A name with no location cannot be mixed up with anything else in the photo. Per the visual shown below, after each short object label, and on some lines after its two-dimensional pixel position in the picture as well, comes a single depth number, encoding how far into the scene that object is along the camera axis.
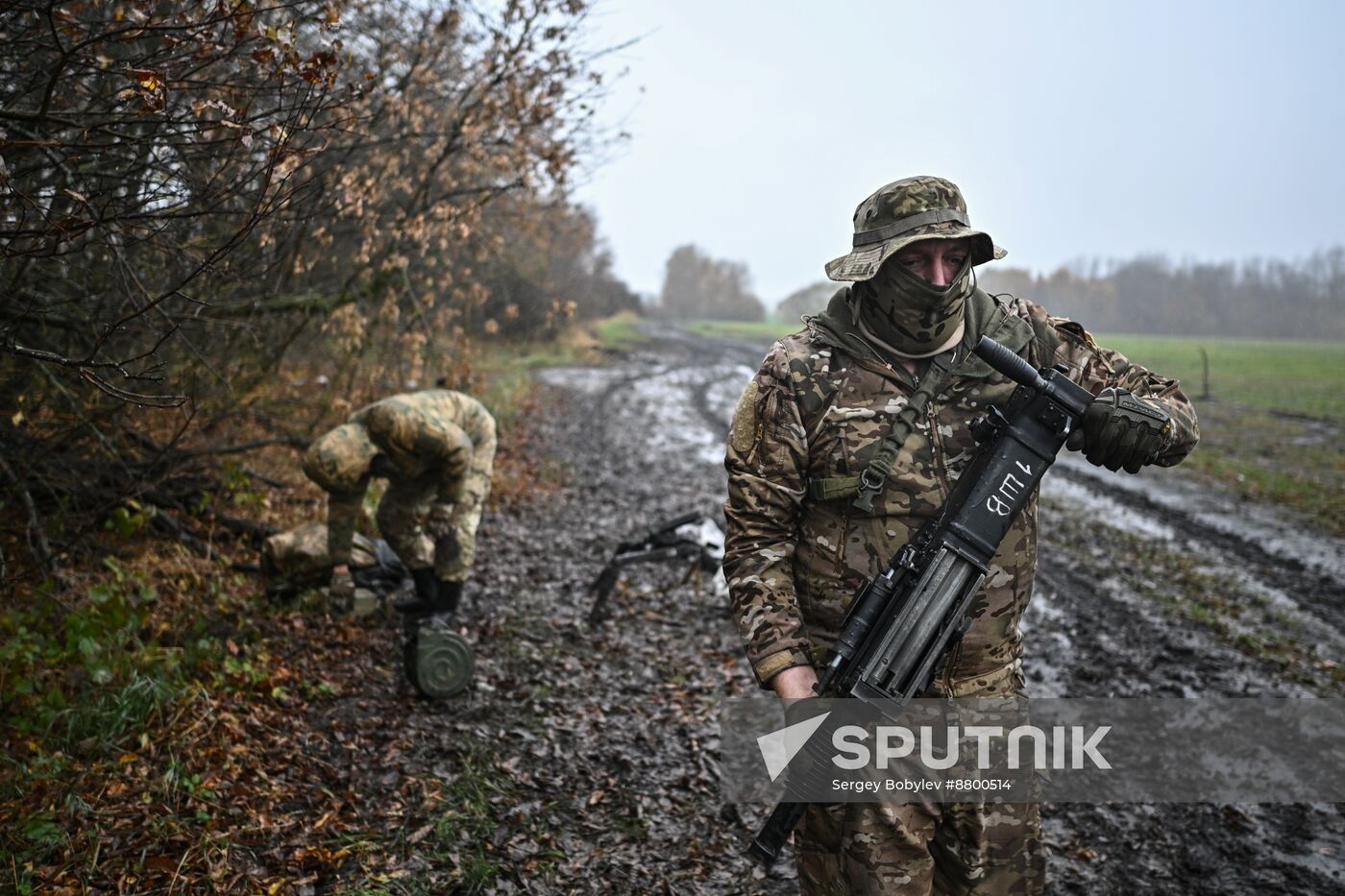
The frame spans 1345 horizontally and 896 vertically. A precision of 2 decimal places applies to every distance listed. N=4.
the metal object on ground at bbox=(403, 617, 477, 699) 5.66
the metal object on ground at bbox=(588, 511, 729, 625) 7.31
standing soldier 2.76
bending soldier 6.58
